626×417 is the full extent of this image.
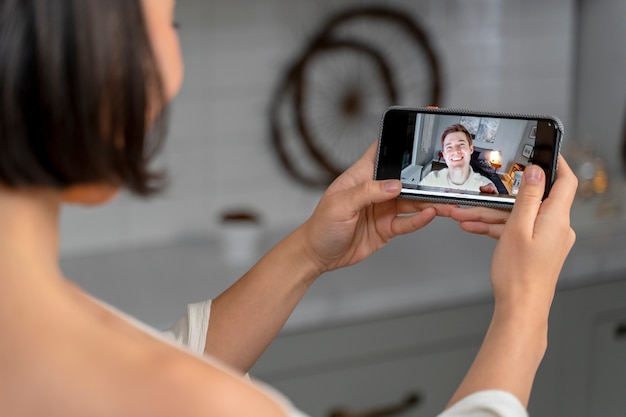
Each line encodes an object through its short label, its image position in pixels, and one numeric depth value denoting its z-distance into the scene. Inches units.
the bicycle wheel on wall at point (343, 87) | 77.1
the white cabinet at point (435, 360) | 67.4
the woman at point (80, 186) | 28.5
